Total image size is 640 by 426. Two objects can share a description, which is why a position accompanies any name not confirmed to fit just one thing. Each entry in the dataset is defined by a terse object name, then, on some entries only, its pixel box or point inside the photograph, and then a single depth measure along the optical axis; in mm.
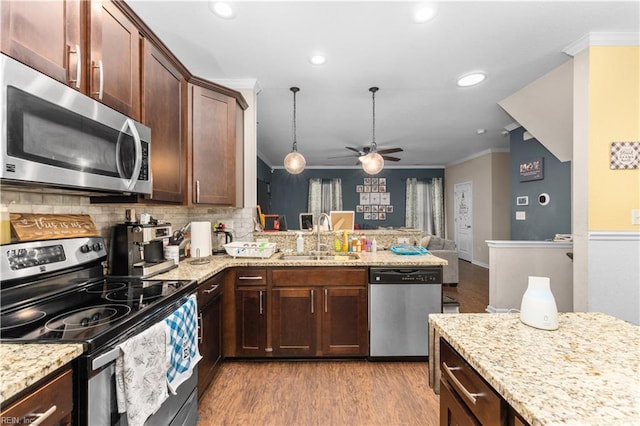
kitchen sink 2812
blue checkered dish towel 1278
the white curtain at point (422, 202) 8250
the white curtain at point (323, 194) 8375
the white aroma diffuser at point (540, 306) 949
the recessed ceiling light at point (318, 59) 2486
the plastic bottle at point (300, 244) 2982
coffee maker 1717
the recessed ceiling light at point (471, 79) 2828
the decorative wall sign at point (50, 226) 1241
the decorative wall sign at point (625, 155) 2230
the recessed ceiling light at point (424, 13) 1857
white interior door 7016
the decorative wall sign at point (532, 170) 4199
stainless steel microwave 933
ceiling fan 3185
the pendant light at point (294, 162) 3617
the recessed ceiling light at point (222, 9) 1847
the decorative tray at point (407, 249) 2697
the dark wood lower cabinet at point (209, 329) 1851
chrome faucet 2994
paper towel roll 2429
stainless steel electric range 940
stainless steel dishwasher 2350
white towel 1030
